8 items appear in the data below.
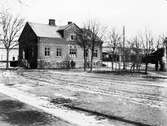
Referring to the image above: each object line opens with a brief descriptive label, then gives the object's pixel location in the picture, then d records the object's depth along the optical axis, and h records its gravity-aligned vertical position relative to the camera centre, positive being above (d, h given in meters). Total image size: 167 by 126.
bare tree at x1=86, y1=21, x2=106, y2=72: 36.76 +4.14
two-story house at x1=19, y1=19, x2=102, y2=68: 43.84 +3.04
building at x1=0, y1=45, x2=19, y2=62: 66.91 +2.79
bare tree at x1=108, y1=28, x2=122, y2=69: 40.66 +3.77
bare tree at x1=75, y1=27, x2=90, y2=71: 37.25 +3.62
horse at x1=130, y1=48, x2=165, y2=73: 34.73 +0.90
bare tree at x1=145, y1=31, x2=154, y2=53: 33.05 +2.16
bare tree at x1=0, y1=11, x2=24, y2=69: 41.94 +6.06
